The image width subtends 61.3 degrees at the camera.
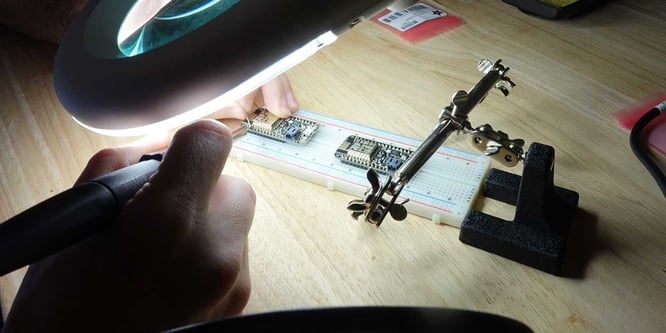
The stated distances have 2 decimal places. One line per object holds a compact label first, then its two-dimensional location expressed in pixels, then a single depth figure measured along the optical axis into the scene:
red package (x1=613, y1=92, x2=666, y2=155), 0.72
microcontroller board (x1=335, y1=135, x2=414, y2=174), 0.68
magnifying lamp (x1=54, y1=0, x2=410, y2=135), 0.38
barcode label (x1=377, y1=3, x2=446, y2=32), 0.99
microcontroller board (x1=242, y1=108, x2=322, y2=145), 0.74
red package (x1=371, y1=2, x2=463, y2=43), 0.96
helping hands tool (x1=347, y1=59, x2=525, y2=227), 0.58
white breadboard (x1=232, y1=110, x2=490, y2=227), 0.64
